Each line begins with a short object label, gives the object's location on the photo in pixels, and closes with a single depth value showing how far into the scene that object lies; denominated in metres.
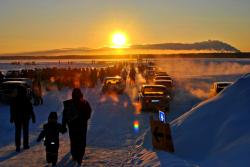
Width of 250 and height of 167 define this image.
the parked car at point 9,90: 27.16
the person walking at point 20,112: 12.98
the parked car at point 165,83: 32.72
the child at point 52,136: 10.87
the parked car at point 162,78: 41.10
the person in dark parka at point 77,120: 10.80
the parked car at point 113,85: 35.22
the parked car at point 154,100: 23.64
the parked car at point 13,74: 42.66
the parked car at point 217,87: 28.07
